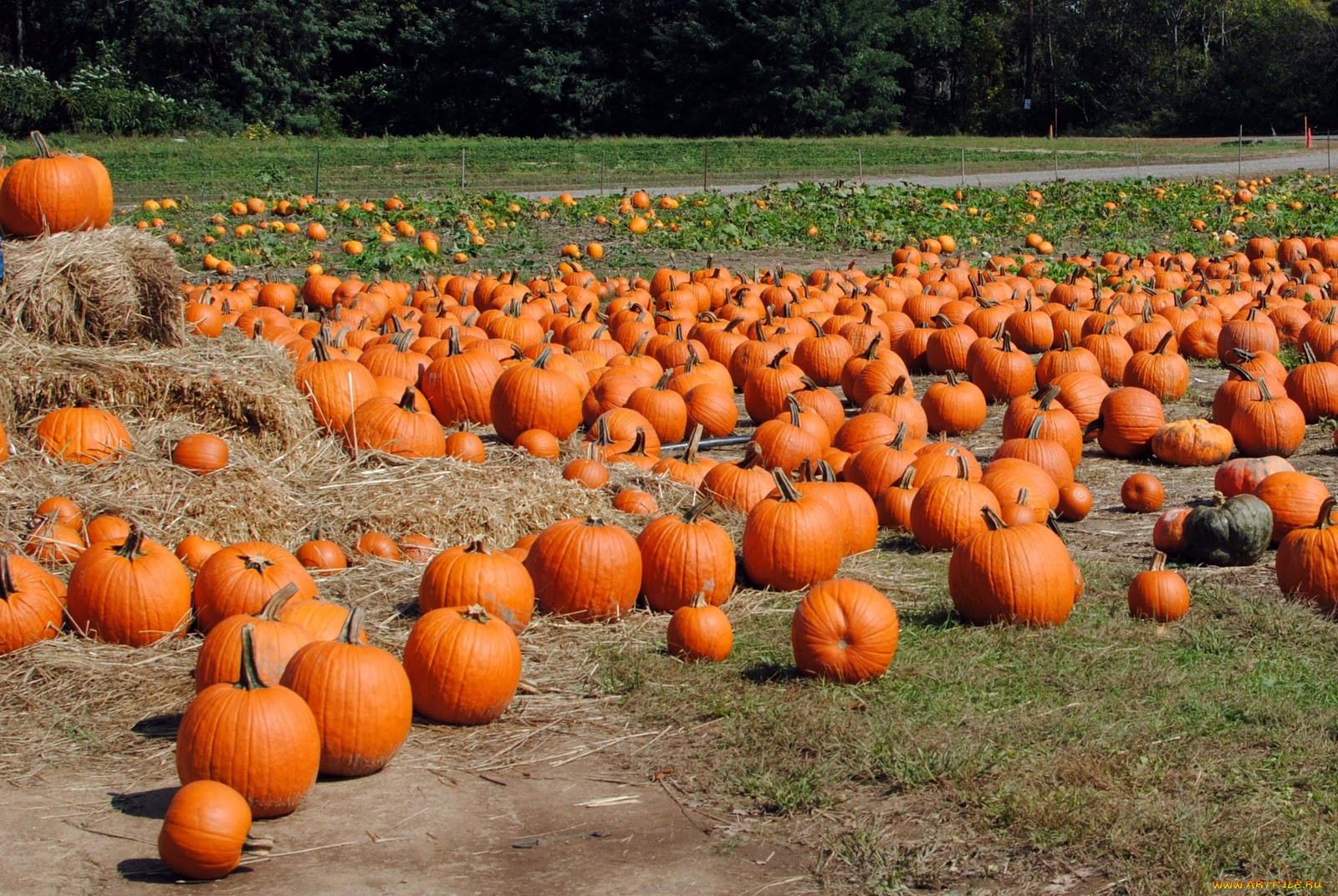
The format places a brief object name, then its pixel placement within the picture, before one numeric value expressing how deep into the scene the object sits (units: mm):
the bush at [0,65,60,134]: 44594
